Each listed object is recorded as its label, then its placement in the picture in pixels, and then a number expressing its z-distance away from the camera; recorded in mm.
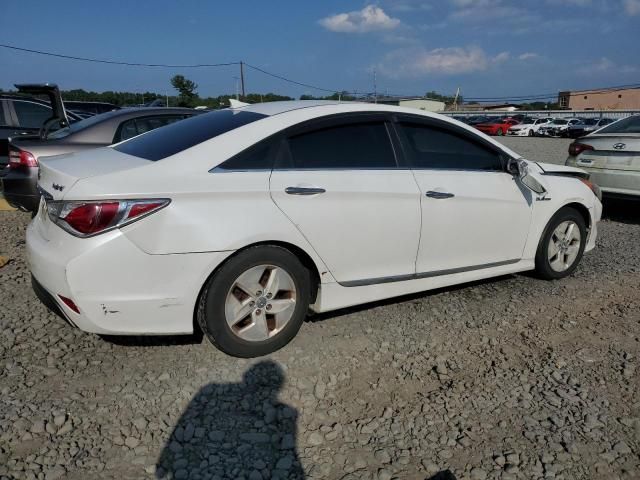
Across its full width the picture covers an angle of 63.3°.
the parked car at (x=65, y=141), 5383
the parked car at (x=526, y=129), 37688
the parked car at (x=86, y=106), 14865
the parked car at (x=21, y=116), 7227
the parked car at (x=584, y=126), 35503
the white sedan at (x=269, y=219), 2740
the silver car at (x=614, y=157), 6348
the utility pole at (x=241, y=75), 45469
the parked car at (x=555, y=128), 36588
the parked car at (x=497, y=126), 38734
